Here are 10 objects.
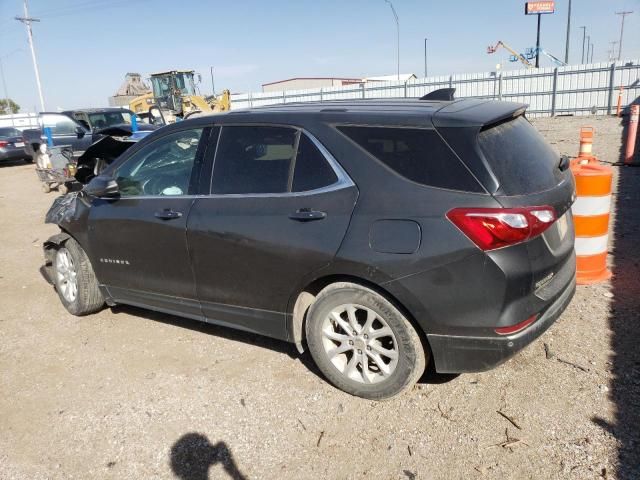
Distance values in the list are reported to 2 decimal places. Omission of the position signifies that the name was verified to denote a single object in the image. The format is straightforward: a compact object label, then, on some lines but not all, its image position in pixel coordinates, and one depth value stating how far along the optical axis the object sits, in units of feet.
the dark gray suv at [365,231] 8.77
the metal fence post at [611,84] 77.05
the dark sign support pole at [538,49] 147.06
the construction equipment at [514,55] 149.89
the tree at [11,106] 265.50
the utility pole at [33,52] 126.62
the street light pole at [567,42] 137.49
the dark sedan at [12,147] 62.64
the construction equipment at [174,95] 77.00
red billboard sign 159.53
